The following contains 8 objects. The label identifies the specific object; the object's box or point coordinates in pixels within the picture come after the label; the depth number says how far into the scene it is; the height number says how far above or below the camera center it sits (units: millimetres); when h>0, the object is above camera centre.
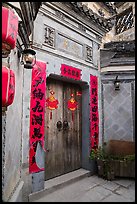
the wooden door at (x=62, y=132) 5113 -907
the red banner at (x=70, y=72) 5230 +1206
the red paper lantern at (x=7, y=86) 1917 +264
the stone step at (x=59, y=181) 4178 -2329
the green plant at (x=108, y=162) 5391 -1949
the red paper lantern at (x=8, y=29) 1870 +954
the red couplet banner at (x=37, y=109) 4285 -73
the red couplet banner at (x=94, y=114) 5980 -300
